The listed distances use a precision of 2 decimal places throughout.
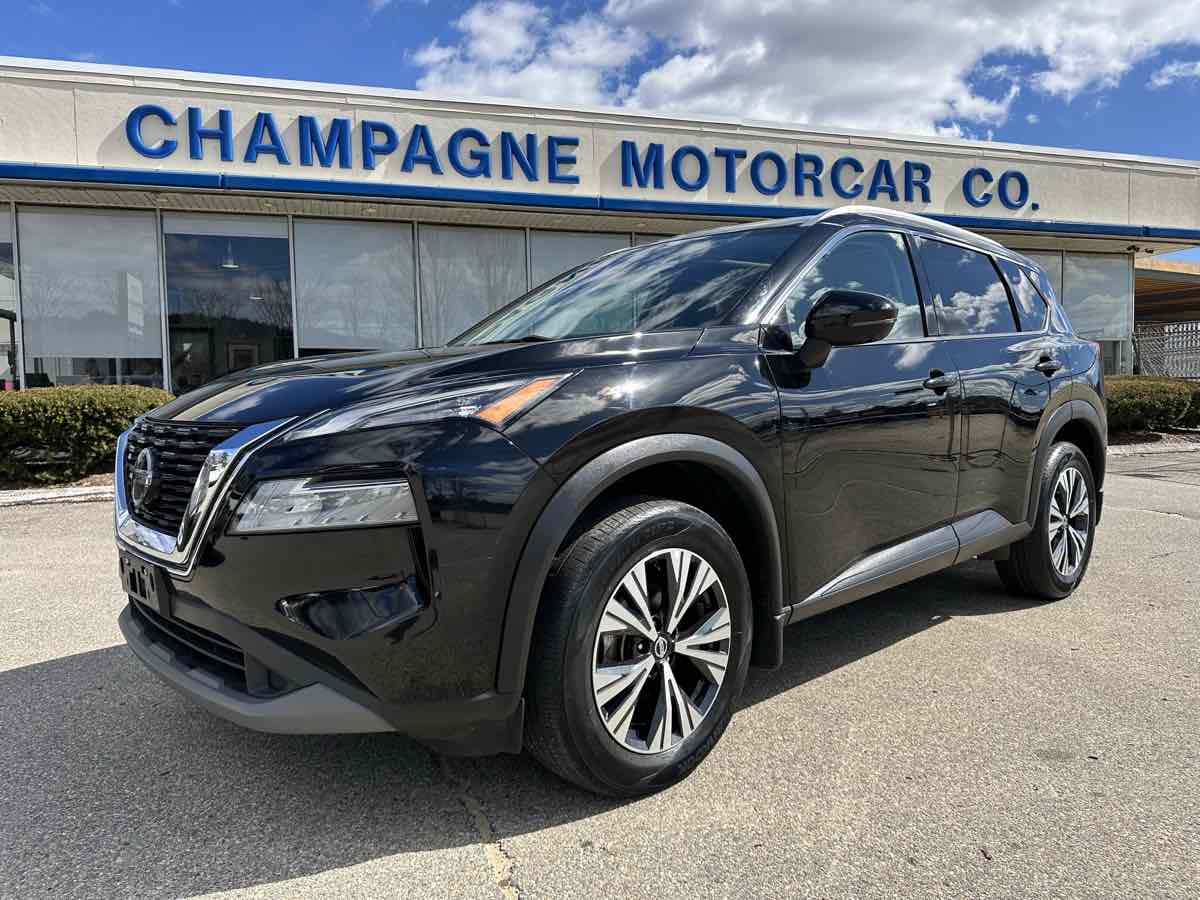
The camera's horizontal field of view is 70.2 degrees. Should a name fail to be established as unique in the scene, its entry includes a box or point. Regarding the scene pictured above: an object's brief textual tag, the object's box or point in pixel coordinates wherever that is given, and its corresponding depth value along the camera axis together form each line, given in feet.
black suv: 6.72
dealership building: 36.19
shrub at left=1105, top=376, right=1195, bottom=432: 42.91
